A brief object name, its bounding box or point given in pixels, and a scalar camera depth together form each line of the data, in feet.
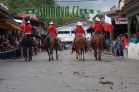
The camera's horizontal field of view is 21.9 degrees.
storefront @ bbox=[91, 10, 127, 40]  143.84
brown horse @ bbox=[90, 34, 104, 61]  73.61
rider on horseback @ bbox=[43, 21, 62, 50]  79.92
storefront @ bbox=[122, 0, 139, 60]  84.24
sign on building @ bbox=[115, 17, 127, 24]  113.33
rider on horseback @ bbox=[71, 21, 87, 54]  76.48
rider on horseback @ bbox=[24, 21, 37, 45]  79.77
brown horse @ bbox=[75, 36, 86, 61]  75.25
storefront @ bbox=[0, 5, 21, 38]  90.66
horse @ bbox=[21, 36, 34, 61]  79.25
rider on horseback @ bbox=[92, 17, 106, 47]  73.82
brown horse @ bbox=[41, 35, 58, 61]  79.51
